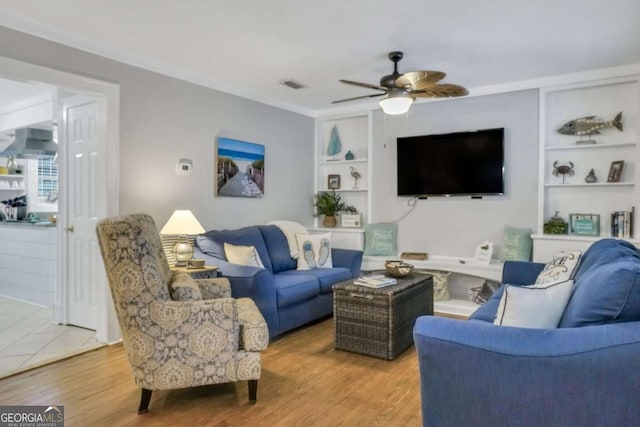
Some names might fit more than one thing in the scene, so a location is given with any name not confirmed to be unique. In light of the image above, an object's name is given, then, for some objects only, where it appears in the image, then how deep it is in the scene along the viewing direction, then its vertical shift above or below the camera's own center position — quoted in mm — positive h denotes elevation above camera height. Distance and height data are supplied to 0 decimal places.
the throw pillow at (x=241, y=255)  3719 -419
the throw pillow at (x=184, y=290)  2441 -490
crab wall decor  4273 +417
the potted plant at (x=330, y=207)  5590 +18
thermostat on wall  4027 +392
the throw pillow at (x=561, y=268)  2524 -365
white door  3656 -4
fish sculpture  4062 +841
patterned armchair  2215 -652
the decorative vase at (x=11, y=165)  6496 +632
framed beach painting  4469 +438
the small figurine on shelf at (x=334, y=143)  5758 +894
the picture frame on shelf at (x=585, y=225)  4119 -144
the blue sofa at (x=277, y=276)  3365 -638
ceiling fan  3170 +955
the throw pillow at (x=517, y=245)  4328 -363
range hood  5531 +836
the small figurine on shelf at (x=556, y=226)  4215 -160
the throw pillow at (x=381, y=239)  5137 -377
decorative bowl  3602 -512
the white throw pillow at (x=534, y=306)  1729 -402
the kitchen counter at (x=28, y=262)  4613 -642
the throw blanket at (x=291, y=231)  4516 -259
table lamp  3480 -186
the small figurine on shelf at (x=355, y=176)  5629 +436
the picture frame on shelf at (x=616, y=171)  4035 +378
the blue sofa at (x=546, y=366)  1367 -535
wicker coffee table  3152 -843
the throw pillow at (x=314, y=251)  4445 -461
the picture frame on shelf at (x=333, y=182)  5758 +361
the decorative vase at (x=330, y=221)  5578 -168
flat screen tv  4562 +514
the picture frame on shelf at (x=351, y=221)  5488 -163
